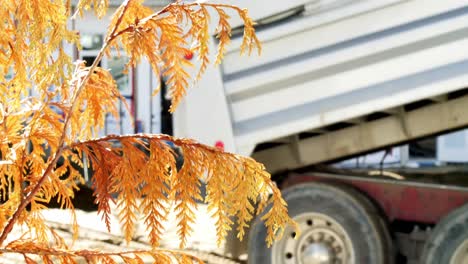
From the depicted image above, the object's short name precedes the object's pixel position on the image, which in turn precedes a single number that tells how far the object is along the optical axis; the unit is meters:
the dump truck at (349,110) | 5.22
